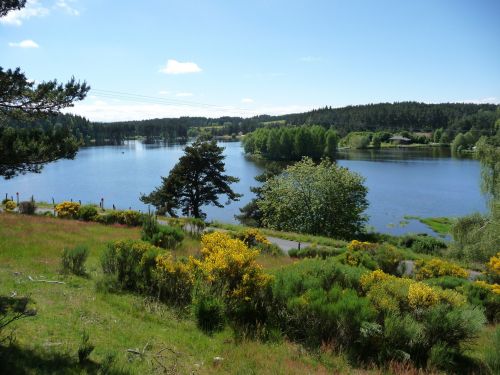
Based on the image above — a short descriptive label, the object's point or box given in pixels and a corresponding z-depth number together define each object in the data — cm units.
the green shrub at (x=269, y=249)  1911
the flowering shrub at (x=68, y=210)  2572
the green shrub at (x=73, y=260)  1091
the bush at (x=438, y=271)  1405
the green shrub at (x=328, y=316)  685
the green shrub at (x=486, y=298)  1060
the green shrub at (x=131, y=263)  966
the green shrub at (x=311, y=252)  1925
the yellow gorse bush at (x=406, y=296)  727
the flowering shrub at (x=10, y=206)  2855
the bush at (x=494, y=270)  1378
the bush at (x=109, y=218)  2462
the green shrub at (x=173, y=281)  898
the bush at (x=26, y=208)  2734
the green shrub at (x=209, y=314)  767
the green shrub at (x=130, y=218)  2422
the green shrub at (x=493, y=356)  598
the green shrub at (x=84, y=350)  522
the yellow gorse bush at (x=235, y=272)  812
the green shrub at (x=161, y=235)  1630
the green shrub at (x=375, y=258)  1410
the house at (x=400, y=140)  14760
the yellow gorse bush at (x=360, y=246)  1764
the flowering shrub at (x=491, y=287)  1126
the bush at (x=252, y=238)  1969
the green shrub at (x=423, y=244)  2856
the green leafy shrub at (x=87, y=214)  2556
